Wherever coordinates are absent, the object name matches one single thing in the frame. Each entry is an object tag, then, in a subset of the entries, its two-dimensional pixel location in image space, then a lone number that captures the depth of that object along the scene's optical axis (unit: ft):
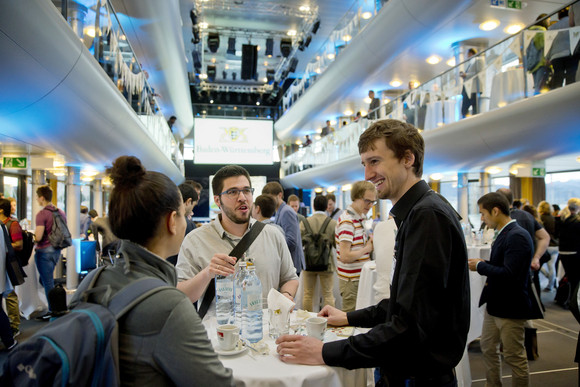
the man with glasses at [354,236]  15.19
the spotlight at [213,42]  51.44
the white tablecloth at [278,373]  4.92
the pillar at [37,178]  26.22
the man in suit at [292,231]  15.92
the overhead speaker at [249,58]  55.36
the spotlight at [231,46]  55.62
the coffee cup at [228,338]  5.58
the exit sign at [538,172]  25.48
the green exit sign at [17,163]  22.53
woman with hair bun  3.35
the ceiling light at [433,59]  36.86
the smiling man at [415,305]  4.52
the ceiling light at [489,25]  29.66
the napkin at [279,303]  6.06
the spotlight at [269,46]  55.16
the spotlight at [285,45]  54.95
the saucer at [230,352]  5.46
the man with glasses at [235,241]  7.86
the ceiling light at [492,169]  25.52
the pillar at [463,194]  28.99
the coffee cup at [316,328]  5.77
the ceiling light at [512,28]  31.32
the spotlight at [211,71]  65.02
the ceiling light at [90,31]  15.14
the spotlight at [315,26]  47.16
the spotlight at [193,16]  44.21
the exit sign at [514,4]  26.96
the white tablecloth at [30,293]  20.06
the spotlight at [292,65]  60.34
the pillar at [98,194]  42.86
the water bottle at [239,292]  6.75
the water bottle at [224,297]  6.88
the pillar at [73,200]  26.90
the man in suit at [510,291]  10.03
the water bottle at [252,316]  6.15
